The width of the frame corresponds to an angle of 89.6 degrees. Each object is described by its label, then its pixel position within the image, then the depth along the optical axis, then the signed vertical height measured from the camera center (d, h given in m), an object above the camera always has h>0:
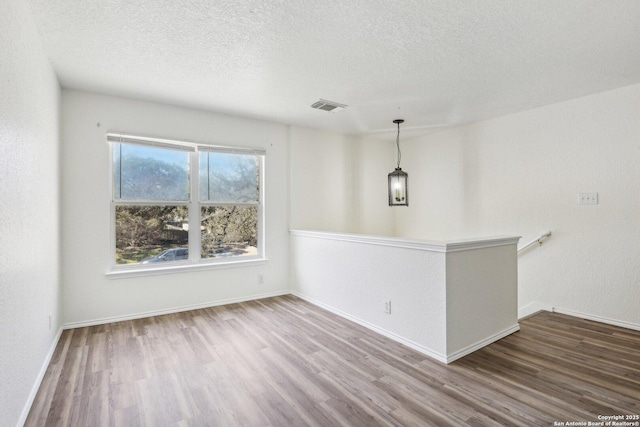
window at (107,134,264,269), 3.64 +0.14
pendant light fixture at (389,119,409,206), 3.95 +0.32
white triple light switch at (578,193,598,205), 3.45 +0.15
